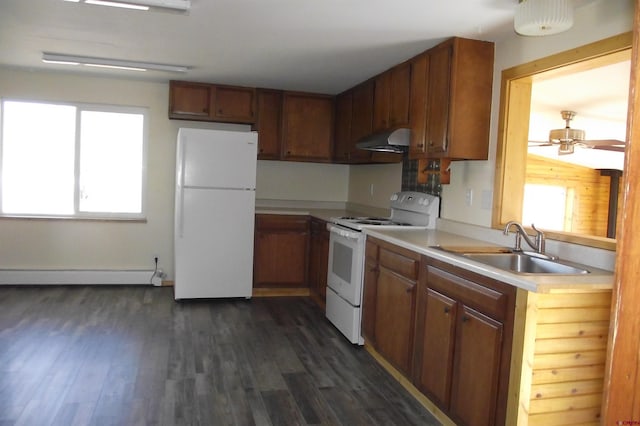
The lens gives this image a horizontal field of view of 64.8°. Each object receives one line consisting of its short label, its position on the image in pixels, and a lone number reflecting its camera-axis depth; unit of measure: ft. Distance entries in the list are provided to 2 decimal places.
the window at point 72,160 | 16.93
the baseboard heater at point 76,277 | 16.72
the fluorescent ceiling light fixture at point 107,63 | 13.88
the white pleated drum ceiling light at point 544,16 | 7.04
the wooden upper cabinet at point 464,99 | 10.41
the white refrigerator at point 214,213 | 15.43
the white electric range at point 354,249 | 12.16
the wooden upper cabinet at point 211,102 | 16.76
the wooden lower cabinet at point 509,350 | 6.50
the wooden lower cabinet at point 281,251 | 16.75
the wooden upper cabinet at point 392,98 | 12.59
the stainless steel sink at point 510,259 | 8.35
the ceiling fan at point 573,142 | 13.12
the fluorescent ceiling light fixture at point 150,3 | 8.82
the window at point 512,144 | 10.13
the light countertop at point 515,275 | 6.33
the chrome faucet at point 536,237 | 8.54
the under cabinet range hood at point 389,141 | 12.00
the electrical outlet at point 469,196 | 11.34
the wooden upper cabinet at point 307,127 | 17.80
